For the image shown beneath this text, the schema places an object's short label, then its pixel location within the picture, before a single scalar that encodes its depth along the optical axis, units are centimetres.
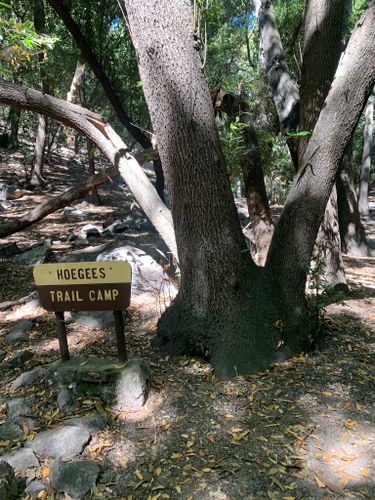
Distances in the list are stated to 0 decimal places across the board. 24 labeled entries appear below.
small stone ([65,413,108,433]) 277
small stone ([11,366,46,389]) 345
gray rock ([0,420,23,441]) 275
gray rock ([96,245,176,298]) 578
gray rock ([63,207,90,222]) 1195
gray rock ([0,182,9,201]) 1395
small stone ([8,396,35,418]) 303
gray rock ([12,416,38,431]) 285
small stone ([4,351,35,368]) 391
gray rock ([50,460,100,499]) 232
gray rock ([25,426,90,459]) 257
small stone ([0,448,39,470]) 247
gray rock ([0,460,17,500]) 216
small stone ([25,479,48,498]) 230
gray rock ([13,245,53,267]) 771
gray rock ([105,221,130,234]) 991
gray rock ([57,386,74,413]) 299
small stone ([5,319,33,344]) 459
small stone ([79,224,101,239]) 969
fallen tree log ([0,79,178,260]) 402
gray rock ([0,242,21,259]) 809
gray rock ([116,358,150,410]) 301
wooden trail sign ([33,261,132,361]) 311
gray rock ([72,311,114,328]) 479
